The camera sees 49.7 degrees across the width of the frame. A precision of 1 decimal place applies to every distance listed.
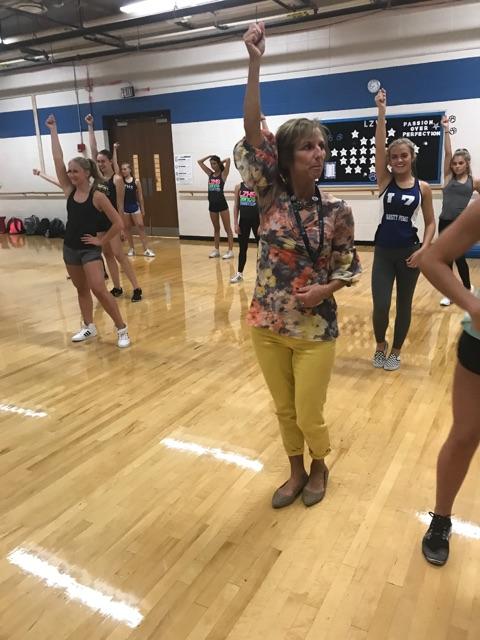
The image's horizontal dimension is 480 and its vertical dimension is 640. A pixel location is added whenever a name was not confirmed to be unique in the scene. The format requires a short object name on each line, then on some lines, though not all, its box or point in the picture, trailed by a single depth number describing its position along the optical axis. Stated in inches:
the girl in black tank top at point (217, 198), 330.0
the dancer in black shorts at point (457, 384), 56.9
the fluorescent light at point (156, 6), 321.7
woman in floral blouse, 71.0
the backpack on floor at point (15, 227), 505.7
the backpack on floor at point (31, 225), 493.4
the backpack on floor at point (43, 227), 487.5
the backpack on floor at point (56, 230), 473.7
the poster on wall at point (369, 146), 320.5
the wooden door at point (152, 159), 428.1
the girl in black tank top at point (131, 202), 314.0
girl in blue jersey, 131.9
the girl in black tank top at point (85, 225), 161.2
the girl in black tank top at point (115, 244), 220.5
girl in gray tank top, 199.8
